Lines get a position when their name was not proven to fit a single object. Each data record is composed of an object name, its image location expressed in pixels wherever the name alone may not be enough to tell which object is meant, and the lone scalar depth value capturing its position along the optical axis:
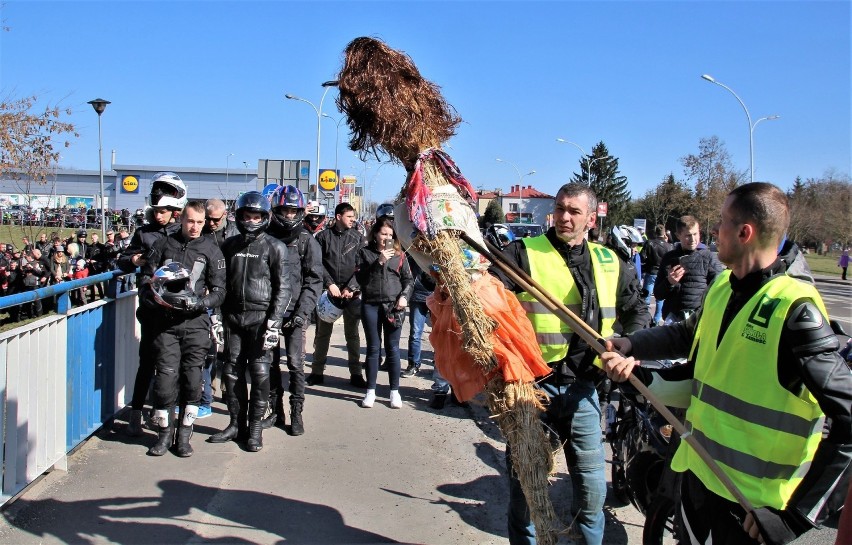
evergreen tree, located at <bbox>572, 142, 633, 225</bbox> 75.12
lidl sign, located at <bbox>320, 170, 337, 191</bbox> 29.30
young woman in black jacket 7.32
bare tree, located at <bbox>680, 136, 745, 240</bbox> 40.53
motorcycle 3.64
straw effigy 3.12
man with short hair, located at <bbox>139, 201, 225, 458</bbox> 5.46
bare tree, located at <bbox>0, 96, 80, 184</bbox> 13.12
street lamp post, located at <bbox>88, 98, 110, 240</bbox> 23.14
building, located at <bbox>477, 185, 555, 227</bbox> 108.00
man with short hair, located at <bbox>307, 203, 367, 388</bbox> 8.17
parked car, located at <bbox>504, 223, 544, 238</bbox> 33.63
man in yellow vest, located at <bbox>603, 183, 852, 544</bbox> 2.12
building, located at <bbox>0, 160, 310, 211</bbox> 65.94
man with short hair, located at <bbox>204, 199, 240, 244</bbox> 7.01
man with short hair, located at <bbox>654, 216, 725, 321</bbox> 7.86
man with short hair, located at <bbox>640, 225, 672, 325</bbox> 11.37
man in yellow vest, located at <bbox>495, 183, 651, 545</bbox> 3.56
